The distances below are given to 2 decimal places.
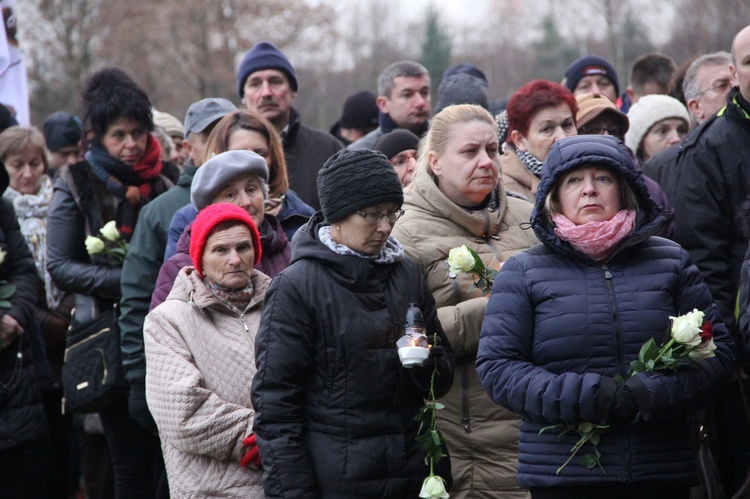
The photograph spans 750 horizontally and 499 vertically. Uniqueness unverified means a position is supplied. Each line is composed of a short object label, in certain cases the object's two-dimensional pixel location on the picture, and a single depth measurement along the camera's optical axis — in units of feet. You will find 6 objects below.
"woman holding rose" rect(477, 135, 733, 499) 26.12
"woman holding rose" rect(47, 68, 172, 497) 42.27
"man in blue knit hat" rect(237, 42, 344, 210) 47.88
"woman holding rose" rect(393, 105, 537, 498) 31.60
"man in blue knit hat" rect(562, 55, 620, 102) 57.98
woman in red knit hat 31.19
